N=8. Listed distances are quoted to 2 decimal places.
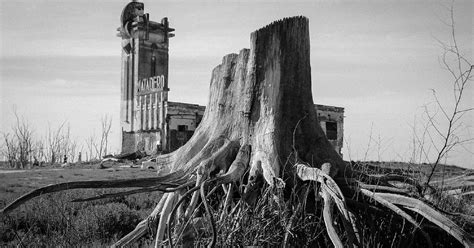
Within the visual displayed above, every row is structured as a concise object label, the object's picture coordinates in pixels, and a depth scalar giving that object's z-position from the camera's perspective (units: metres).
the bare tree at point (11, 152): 34.51
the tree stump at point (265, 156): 4.90
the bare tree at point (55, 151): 37.80
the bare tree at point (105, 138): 39.73
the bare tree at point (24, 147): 34.23
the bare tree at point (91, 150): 38.66
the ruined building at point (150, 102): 31.34
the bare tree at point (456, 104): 5.30
